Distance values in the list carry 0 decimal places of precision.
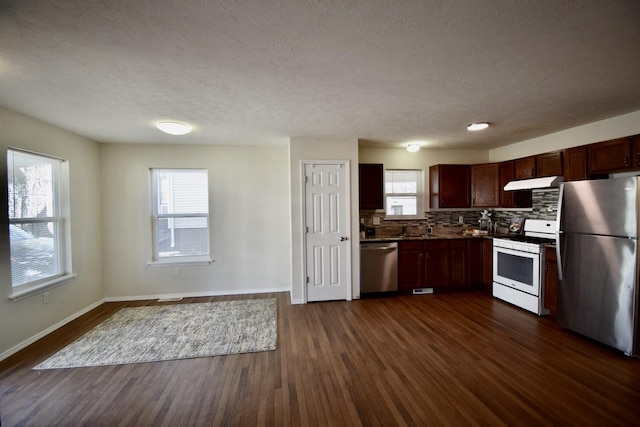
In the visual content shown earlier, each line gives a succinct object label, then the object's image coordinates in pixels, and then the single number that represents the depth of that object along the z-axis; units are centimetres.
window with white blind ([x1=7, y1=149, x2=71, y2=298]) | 285
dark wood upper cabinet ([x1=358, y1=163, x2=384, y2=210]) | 439
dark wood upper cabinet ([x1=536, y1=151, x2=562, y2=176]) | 354
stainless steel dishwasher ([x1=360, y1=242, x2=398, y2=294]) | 419
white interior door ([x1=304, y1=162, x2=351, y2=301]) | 400
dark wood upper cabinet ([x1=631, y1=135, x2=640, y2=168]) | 275
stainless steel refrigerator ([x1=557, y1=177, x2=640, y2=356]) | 249
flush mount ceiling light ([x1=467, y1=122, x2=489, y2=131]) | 332
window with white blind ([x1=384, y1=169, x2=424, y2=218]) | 487
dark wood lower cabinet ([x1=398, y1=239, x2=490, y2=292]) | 429
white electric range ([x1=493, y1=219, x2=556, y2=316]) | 341
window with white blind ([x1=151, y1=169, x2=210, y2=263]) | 436
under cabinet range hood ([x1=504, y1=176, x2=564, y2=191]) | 351
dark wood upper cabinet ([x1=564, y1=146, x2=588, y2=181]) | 324
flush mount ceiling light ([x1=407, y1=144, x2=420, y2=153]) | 438
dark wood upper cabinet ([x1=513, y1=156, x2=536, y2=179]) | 391
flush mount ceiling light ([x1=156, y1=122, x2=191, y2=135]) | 308
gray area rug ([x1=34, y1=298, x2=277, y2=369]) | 263
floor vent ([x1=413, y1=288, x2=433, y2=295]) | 436
